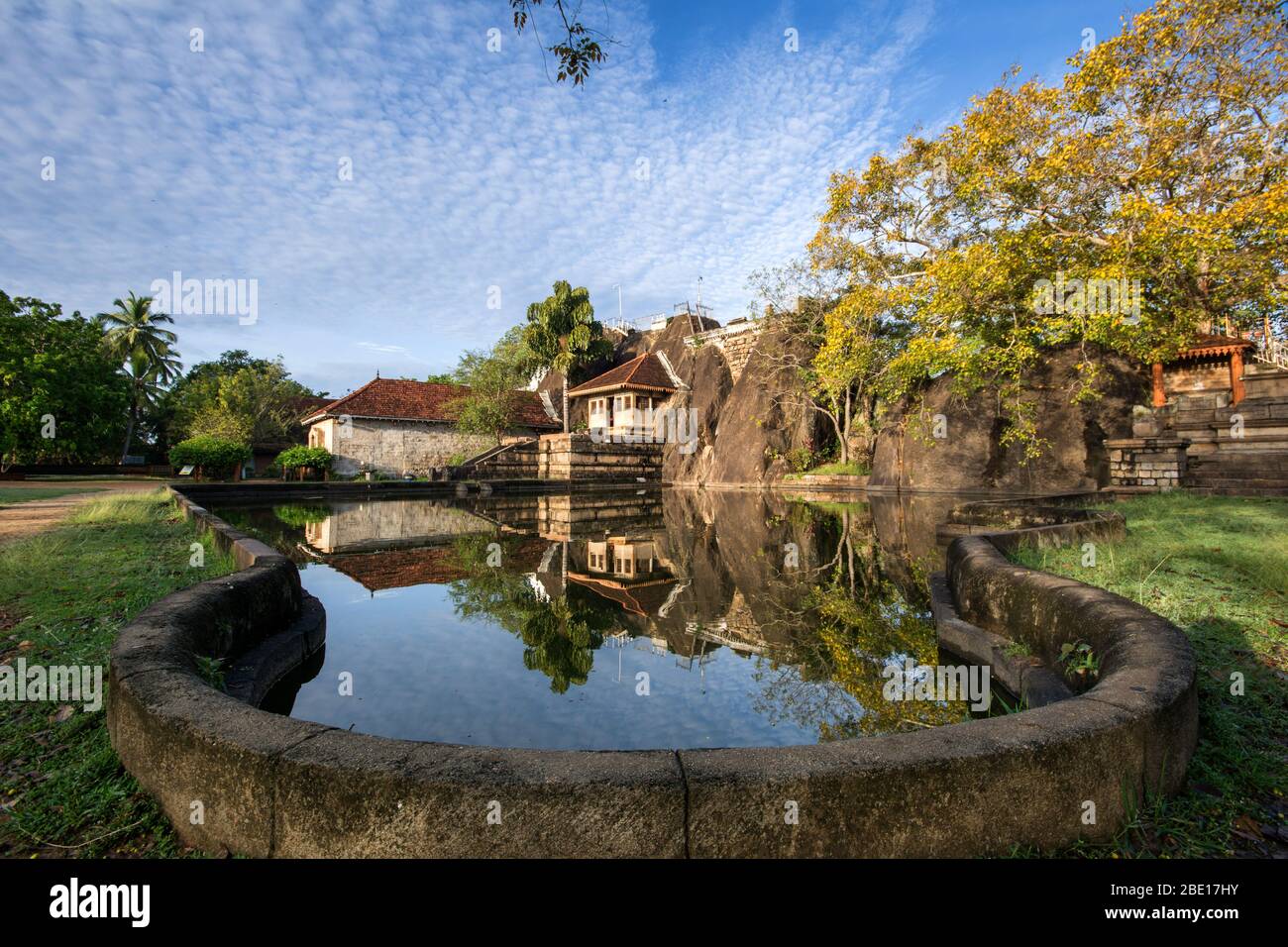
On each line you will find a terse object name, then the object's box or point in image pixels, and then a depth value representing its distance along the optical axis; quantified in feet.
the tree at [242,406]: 106.93
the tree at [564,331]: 122.72
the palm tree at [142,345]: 133.39
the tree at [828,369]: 79.87
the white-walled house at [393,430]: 103.81
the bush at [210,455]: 87.35
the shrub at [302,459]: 93.35
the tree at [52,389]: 76.13
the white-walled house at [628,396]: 118.62
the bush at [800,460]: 105.09
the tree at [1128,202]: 32.55
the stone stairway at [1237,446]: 43.52
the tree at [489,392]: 106.73
